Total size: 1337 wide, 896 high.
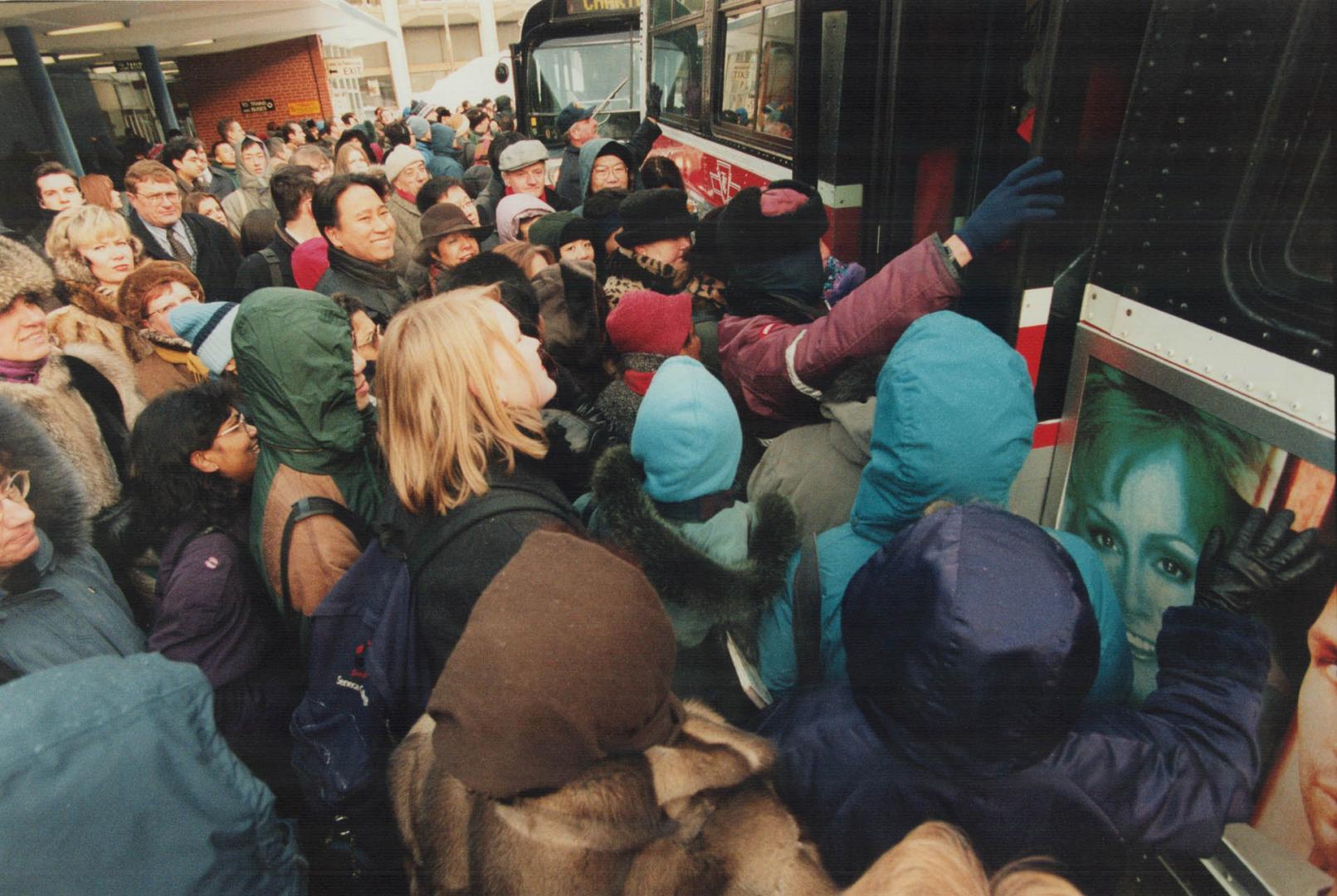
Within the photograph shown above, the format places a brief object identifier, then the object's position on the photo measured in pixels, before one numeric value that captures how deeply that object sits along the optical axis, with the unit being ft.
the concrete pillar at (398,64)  108.17
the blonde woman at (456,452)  4.86
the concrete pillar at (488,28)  112.57
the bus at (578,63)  29.60
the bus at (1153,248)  3.88
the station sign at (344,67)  77.66
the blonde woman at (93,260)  10.09
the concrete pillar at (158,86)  48.42
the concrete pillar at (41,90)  33.04
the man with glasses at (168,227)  14.70
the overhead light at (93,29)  37.95
